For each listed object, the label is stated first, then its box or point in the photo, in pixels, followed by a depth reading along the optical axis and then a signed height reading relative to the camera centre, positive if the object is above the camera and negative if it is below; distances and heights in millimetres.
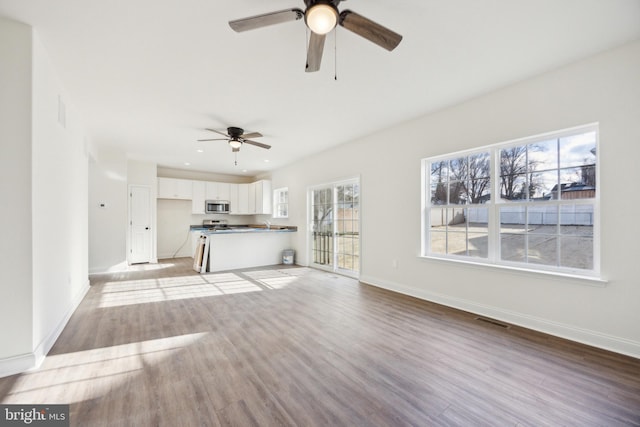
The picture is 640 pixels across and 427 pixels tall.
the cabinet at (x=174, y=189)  7289 +694
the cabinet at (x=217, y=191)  8086 +696
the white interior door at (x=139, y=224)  6508 -291
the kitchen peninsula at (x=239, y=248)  5844 -858
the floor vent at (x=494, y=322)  2841 -1242
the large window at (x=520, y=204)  2572 +105
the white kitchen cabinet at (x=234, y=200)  8500 +413
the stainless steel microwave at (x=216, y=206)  8023 +204
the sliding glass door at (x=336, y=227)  5172 -306
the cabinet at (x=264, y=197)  7980 +483
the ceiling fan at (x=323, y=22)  1586 +1228
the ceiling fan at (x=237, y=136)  4168 +1245
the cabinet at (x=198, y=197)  7828 +472
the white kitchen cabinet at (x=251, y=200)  8508 +416
